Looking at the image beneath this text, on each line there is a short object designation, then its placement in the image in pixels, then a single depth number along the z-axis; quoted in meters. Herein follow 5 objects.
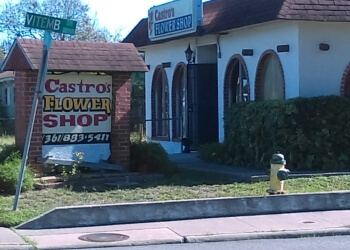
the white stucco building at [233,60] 17.47
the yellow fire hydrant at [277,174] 13.16
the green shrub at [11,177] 13.72
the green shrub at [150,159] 15.95
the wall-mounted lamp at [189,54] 21.81
